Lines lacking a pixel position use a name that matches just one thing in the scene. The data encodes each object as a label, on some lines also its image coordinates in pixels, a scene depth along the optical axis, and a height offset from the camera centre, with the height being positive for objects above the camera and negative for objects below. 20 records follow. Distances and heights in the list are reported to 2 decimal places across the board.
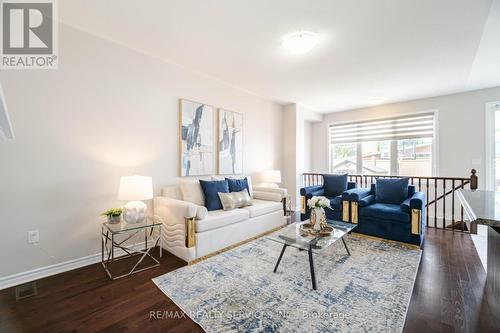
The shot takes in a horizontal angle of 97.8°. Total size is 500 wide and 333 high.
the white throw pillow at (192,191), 3.10 -0.38
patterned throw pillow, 3.17 -0.51
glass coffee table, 2.07 -0.77
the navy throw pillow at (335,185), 4.18 -0.38
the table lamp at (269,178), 4.64 -0.27
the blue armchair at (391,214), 2.99 -0.72
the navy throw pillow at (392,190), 3.56 -0.42
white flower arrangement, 2.52 -0.44
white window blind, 4.93 +0.90
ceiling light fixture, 2.49 +1.47
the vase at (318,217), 2.54 -0.61
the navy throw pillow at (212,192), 3.16 -0.39
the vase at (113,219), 2.42 -0.59
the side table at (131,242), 2.37 -0.99
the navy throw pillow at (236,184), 3.53 -0.32
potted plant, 2.41 -0.54
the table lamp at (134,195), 2.41 -0.33
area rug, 1.59 -1.14
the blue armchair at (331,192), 3.80 -0.52
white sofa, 2.54 -0.77
